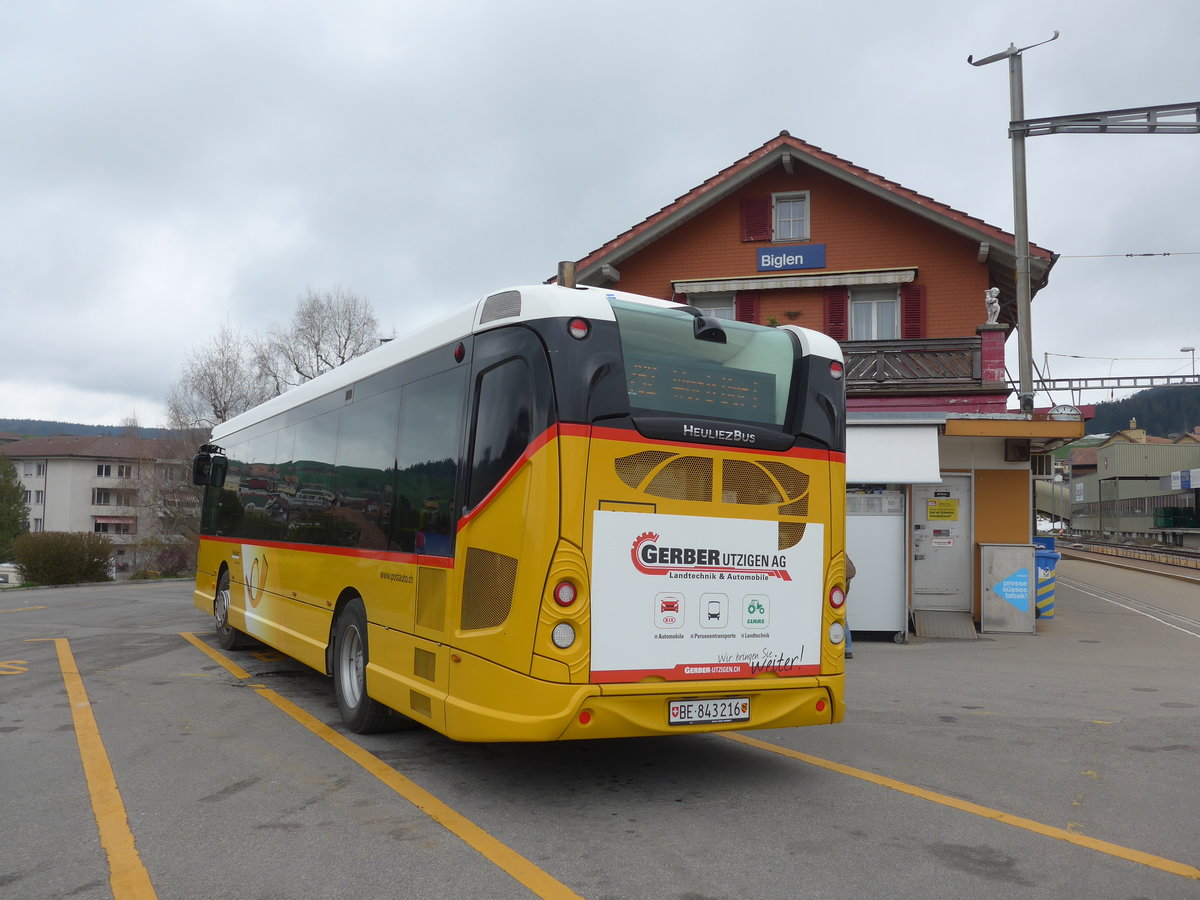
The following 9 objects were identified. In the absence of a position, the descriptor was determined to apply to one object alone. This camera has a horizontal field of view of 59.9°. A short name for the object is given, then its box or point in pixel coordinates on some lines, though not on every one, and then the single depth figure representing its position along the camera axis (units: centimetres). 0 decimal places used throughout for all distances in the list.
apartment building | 10112
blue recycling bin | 1766
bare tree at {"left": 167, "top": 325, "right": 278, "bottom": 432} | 4953
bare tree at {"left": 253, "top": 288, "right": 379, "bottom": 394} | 4894
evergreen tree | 8506
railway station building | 1670
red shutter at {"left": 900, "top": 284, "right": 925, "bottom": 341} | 2147
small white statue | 2038
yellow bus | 558
